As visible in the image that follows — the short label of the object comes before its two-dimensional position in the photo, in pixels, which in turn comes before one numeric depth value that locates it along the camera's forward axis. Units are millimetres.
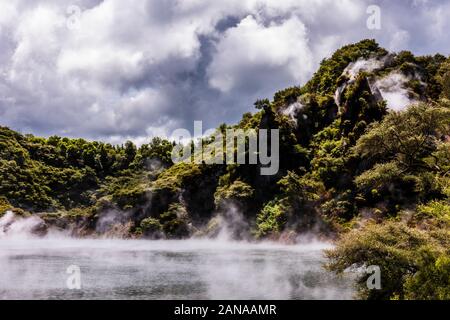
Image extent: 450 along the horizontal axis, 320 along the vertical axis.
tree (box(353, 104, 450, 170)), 30812
